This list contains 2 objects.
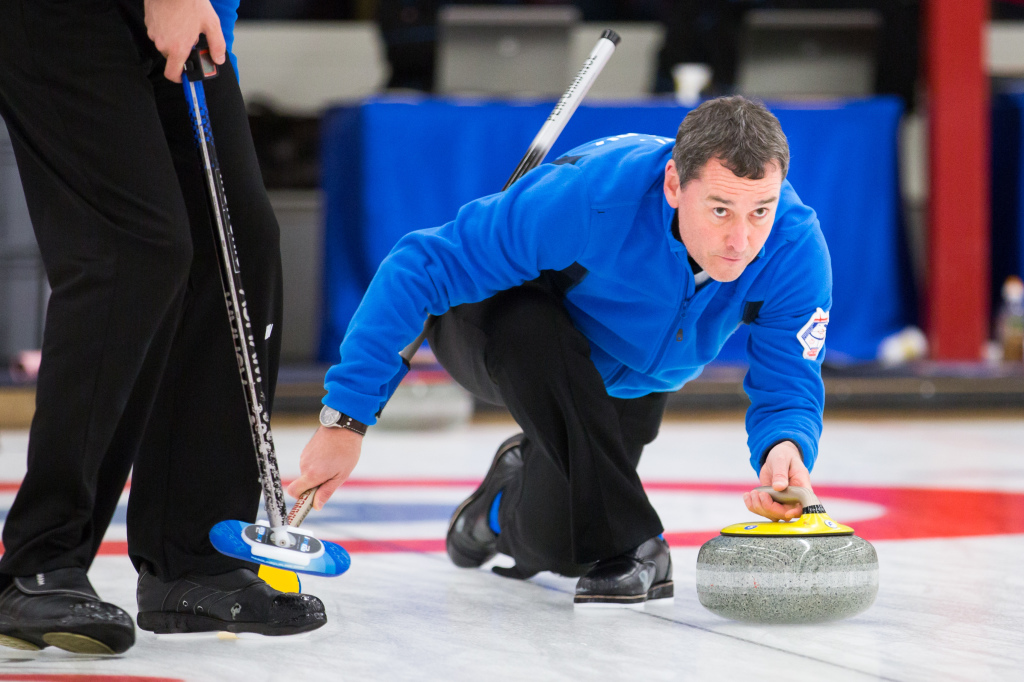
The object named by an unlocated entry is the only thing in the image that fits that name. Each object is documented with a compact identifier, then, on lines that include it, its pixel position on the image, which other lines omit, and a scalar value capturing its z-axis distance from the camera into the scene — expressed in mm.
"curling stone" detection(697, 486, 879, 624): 13547
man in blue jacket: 13630
